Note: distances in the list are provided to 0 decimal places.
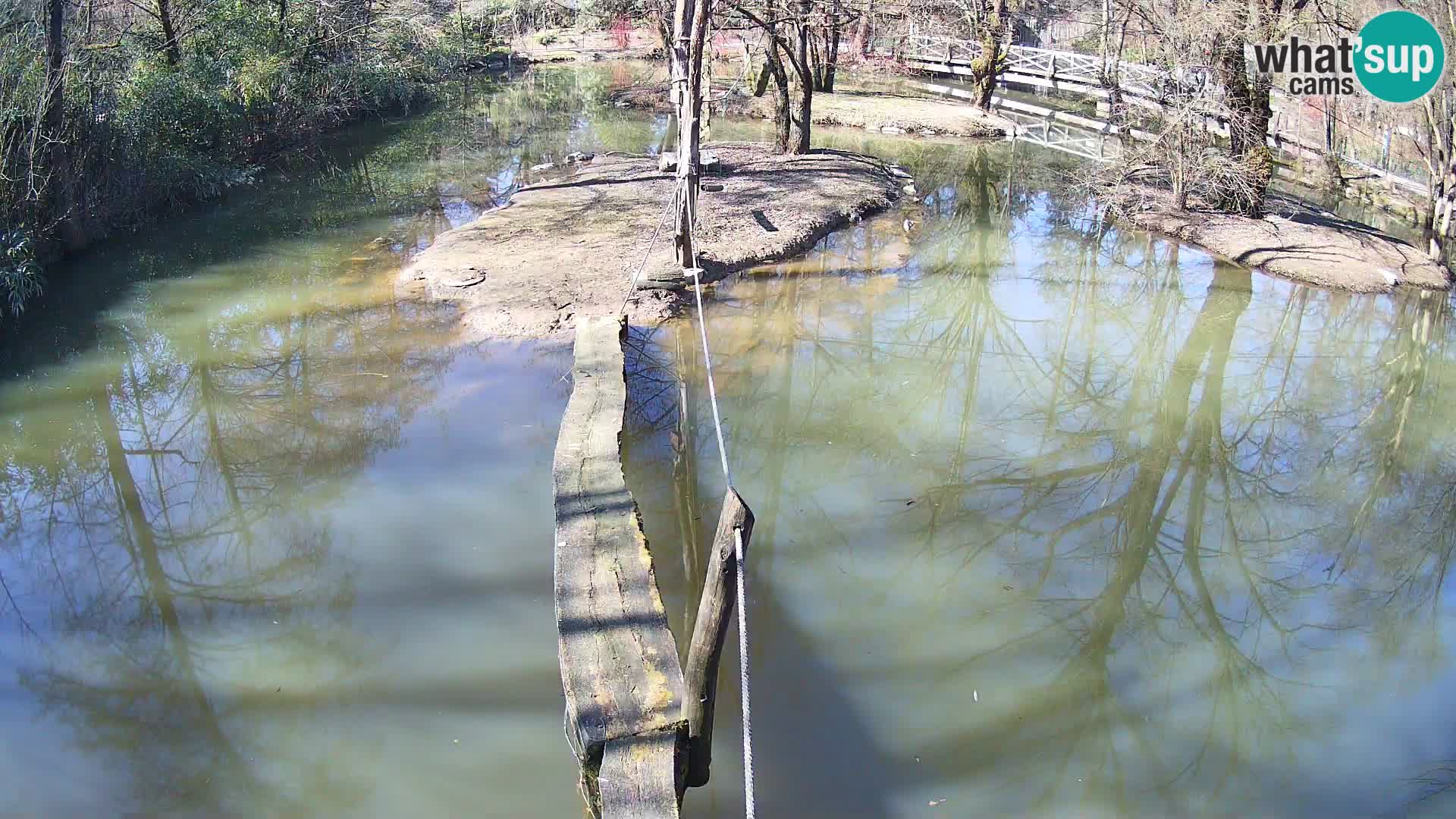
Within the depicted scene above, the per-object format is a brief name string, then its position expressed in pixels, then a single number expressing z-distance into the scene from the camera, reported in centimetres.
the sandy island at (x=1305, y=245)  1072
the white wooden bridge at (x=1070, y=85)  1327
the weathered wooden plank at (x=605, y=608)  363
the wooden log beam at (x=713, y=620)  366
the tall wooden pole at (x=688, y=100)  932
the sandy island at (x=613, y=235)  939
